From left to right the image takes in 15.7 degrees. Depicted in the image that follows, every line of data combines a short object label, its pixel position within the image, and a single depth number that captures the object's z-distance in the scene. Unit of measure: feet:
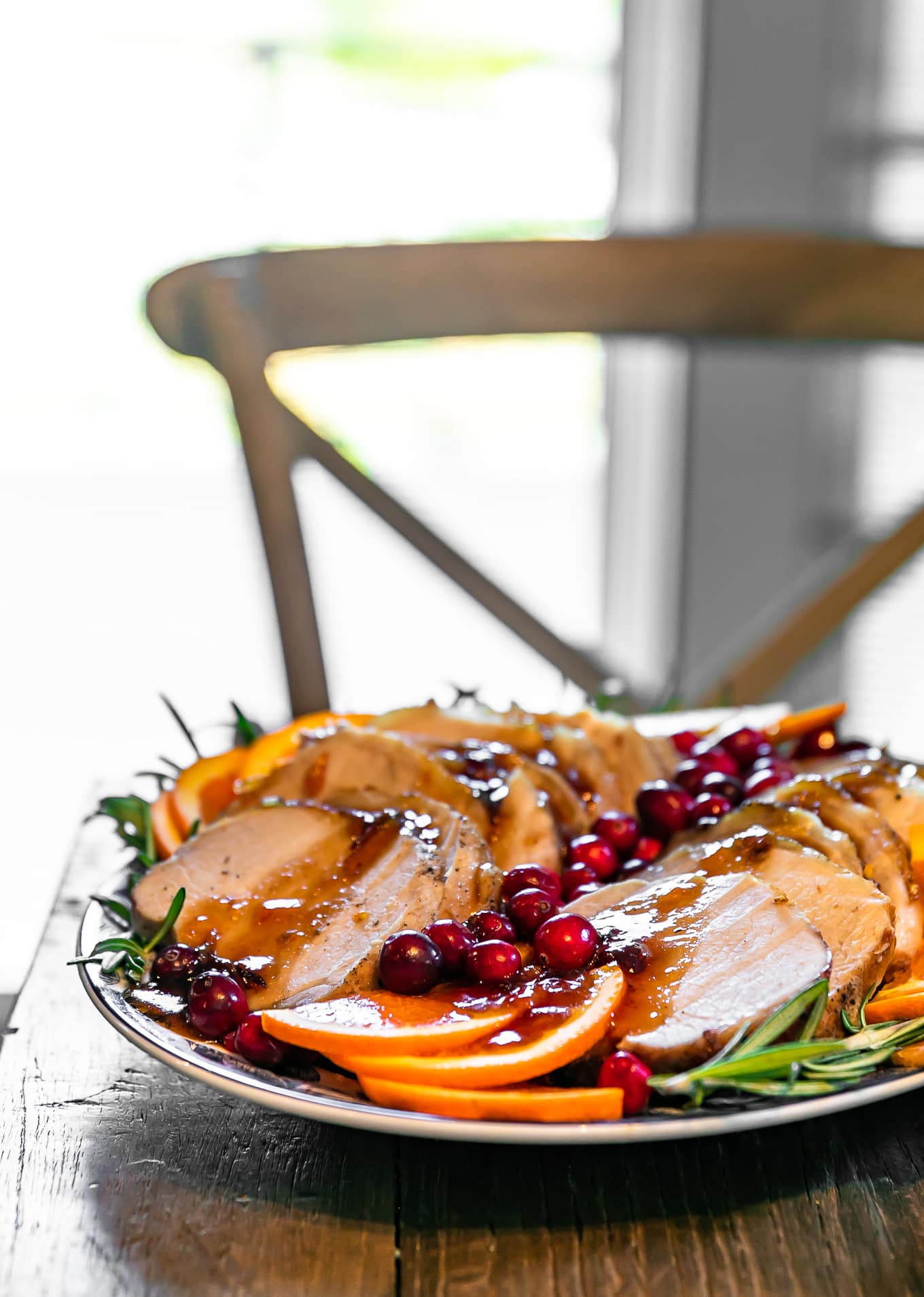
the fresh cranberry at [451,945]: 3.01
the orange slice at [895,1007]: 3.00
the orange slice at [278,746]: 3.61
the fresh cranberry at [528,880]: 3.16
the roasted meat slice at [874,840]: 3.13
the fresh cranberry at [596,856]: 3.31
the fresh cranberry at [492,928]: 3.06
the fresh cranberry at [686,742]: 3.77
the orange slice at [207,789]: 3.52
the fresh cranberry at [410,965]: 2.98
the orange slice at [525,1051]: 2.85
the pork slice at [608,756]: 3.55
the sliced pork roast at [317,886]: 3.06
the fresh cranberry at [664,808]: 3.43
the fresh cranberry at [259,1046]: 2.94
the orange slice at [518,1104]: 2.82
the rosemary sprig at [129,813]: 3.51
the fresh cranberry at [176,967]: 3.06
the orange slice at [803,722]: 3.78
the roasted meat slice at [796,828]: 3.15
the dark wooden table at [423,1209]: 2.83
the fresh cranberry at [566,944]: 2.98
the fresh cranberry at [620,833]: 3.39
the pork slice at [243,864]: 3.16
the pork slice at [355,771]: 3.39
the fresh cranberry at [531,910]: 3.07
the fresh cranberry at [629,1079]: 2.84
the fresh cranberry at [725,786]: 3.52
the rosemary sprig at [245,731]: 3.75
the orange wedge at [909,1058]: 2.92
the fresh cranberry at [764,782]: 3.51
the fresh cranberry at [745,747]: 3.67
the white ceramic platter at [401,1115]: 2.80
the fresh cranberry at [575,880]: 3.25
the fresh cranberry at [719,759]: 3.60
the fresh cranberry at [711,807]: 3.42
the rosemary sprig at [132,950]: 3.09
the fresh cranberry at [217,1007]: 2.97
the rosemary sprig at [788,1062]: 2.83
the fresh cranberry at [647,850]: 3.37
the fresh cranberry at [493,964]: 2.99
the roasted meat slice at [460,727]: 3.58
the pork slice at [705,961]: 2.89
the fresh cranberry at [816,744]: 3.77
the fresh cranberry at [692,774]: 3.57
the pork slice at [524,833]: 3.29
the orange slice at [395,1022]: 2.89
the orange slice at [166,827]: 3.46
